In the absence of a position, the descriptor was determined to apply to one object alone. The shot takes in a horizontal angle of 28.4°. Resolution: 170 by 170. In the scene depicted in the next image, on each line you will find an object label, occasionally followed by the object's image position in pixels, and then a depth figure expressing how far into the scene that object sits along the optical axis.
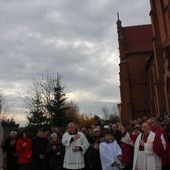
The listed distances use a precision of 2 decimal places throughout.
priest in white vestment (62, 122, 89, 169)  9.91
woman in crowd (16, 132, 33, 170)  13.77
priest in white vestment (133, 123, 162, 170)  8.07
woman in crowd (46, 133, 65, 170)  11.89
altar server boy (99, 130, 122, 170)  9.72
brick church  31.42
